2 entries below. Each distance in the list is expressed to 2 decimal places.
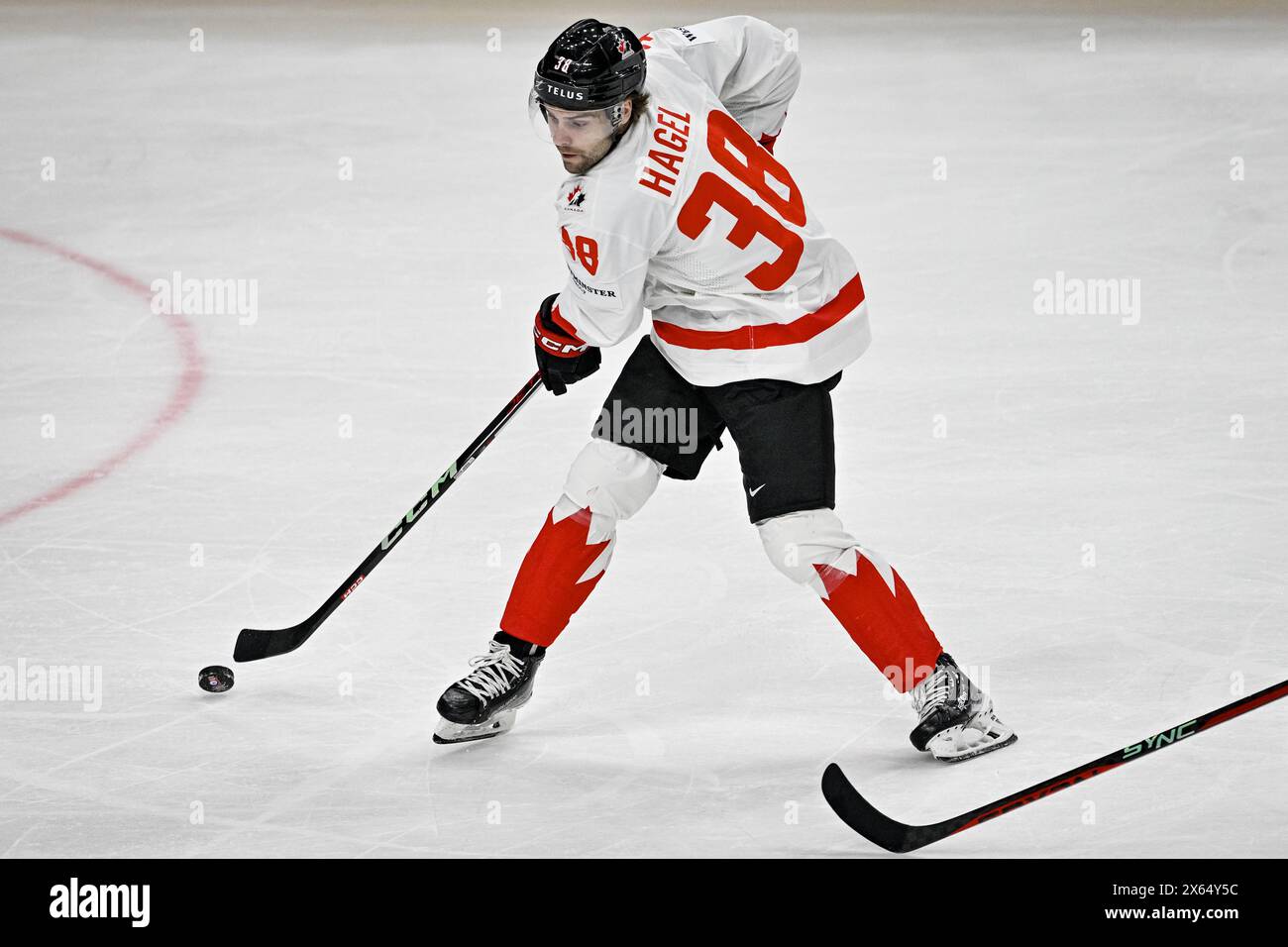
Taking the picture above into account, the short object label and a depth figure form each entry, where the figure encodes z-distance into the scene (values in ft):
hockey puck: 18.99
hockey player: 15.96
